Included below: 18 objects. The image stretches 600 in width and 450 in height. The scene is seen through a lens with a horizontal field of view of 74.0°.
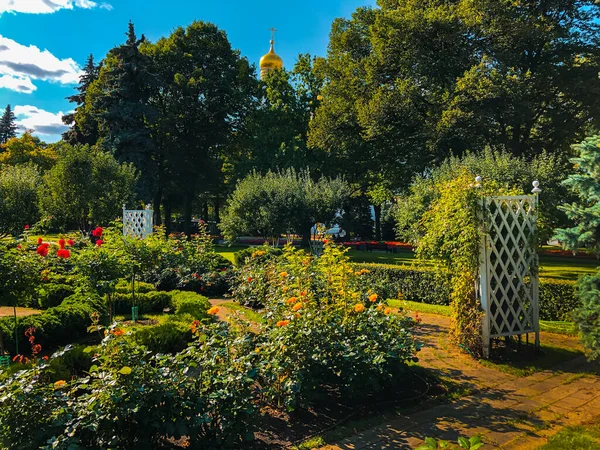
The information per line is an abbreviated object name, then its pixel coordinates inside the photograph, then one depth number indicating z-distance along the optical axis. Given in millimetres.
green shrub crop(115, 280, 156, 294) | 8602
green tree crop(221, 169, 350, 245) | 15758
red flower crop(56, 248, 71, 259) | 5430
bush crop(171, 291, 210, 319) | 6695
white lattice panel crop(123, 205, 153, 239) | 15078
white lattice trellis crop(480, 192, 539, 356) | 5352
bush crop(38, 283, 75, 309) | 7977
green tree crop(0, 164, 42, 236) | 17375
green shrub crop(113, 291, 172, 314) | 8047
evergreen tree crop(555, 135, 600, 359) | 4277
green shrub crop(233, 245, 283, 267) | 9237
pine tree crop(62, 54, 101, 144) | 27391
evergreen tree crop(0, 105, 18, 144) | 59906
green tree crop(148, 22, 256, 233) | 25109
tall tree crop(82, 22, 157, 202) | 22453
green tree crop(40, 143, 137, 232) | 16609
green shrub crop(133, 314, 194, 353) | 4879
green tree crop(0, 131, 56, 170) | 35938
